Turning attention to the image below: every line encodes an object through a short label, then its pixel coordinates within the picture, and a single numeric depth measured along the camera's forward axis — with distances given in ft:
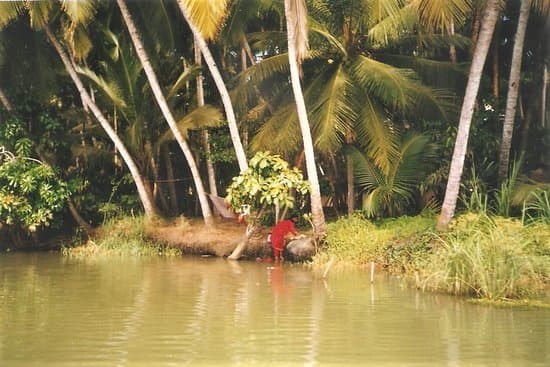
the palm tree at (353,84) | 51.85
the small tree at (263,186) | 50.16
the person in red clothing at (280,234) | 51.65
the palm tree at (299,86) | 48.06
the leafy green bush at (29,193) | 57.77
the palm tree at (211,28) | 46.68
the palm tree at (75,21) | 53.78
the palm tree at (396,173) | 52.90
